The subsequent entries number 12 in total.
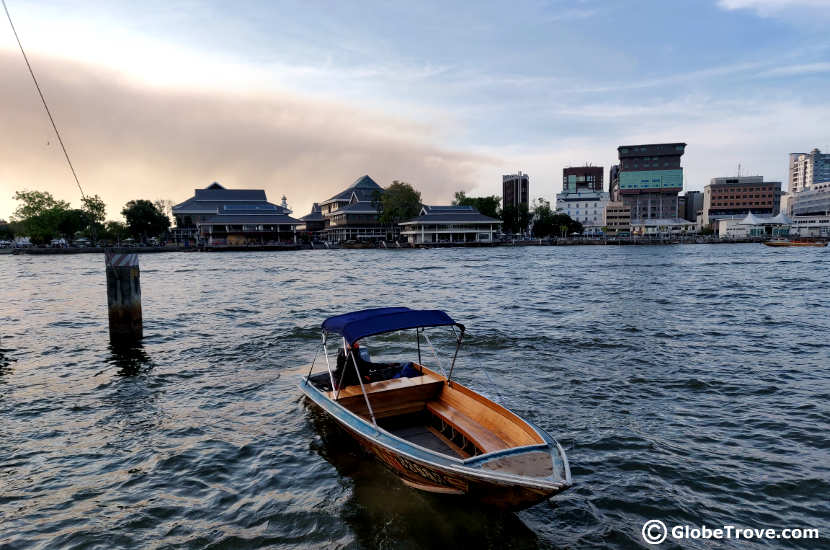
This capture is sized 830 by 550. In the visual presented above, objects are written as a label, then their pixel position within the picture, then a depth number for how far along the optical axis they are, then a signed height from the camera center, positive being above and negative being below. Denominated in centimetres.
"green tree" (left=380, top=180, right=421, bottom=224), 11975 +895
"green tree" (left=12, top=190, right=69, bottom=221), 10125 +825
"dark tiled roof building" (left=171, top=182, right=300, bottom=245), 10856 +493
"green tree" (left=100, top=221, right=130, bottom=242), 11216 +240
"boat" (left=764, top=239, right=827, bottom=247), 10618 -217
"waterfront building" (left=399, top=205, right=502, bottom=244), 11750 +281
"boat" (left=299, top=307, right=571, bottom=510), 588 -298
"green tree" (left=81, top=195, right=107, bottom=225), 10506 +746
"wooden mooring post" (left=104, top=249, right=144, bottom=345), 1794 -219
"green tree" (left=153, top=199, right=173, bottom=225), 12137 +891
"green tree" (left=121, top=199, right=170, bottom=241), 11188 +537
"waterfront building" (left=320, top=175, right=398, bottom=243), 12575 +535
